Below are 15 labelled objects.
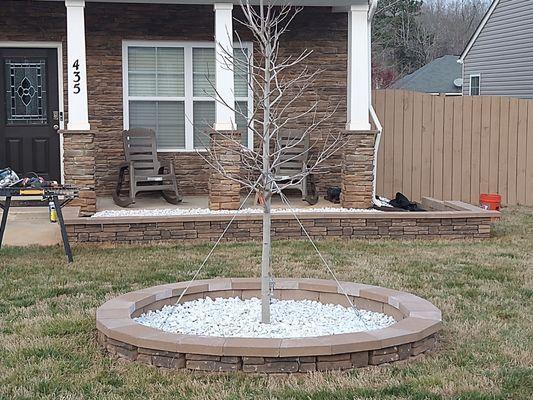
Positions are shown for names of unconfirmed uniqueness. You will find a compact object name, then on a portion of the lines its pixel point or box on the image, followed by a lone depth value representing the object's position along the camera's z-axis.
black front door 11.28
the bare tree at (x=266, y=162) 5.04
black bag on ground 10.59
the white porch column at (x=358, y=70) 10.23
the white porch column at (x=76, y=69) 9.60
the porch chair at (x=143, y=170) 10.56
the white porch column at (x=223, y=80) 9.83
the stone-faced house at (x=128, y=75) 11.27
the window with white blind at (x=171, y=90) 11.62
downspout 10.52
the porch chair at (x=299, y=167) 10.78
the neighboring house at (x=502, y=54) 20.28
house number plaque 9.61
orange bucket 11.50
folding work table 7.42
